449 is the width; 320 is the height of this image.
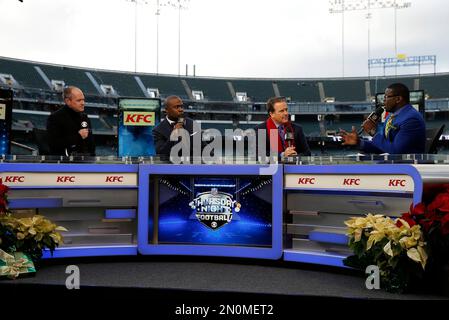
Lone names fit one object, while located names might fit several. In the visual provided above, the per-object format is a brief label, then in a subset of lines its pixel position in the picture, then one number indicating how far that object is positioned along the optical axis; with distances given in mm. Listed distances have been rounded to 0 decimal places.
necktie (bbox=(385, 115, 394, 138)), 3640
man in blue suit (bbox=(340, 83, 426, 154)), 3518
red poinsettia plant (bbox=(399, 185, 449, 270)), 2787
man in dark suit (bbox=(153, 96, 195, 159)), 4324
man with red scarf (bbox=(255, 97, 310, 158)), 4082
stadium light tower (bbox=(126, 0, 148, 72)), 24394
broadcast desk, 3660
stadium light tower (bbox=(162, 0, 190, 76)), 24453
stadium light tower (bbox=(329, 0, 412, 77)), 27578
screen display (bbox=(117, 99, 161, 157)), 5367
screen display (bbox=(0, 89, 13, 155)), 4570
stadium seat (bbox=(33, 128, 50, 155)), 4577
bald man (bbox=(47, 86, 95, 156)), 4199
